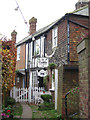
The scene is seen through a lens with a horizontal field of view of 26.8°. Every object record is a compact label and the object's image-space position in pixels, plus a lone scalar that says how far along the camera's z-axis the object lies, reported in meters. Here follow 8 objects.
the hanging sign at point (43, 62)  14.87
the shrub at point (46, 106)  11.07
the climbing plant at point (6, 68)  8.26
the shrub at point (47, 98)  11.85
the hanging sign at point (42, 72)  15.01
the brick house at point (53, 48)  10.98
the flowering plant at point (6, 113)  6.83
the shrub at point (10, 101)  11.94
